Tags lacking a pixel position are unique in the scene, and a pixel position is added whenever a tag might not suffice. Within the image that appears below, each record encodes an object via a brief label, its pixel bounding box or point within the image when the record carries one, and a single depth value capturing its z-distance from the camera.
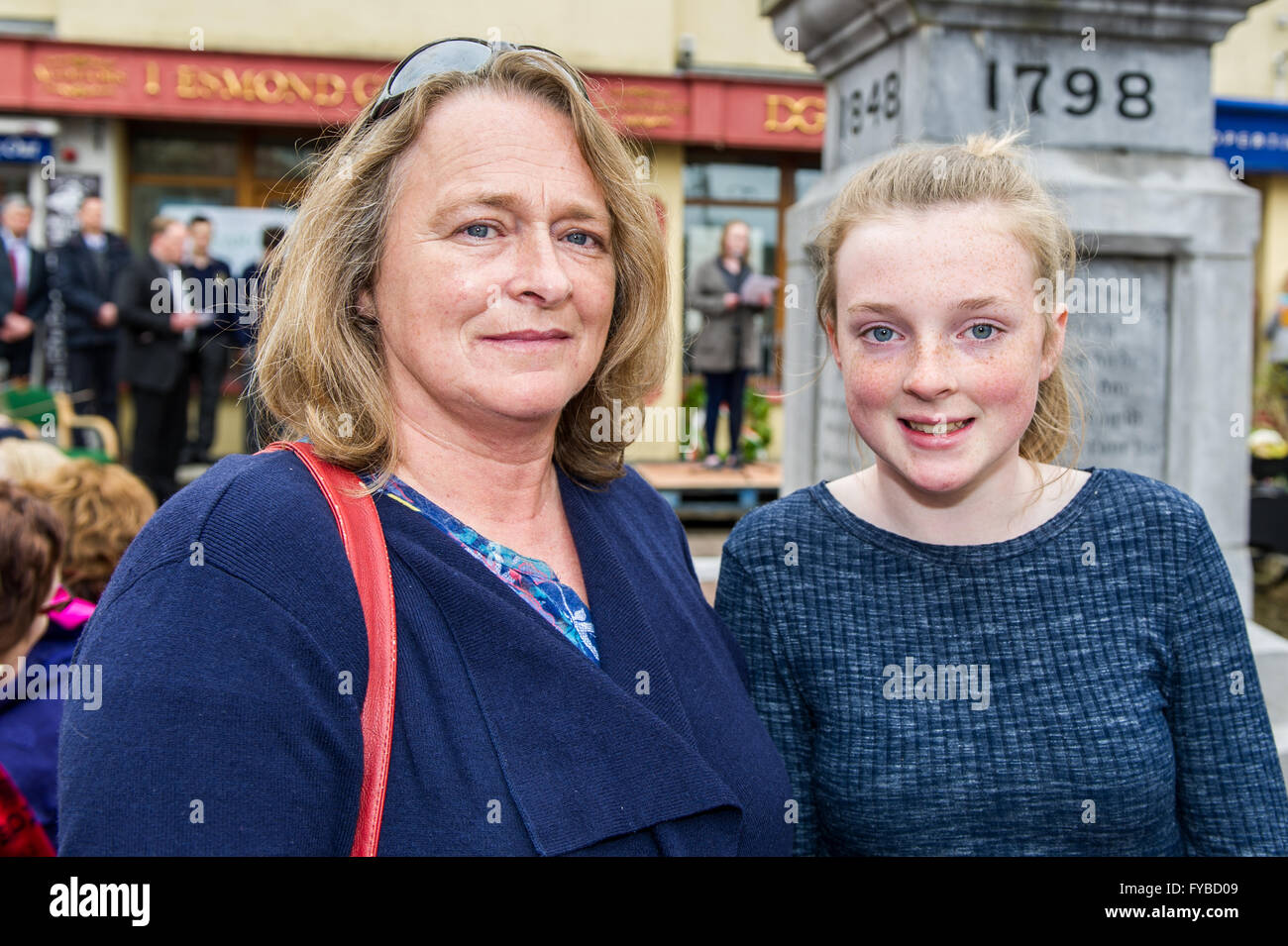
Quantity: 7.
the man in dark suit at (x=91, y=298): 9.05
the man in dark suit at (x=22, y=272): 9.48
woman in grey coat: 9.52
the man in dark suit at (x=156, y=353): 8.25
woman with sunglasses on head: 1.17
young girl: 1.62
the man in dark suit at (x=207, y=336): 8.84
